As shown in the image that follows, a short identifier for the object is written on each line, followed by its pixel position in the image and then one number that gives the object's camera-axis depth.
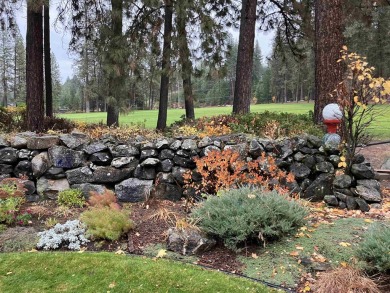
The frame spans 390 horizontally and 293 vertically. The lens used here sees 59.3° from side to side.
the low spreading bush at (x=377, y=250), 2.64
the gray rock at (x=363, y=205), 4.30
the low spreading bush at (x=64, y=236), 3.44
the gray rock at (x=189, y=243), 3.27
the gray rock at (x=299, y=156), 4.86
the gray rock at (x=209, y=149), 4.83
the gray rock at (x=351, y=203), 4.37
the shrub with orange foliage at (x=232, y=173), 4.38
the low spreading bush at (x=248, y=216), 3.23
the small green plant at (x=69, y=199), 4.68
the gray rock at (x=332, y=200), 4.52
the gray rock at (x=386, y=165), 6.94
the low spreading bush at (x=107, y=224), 3.51
